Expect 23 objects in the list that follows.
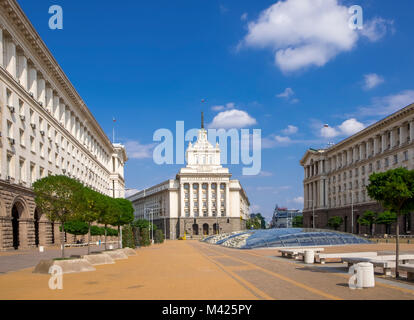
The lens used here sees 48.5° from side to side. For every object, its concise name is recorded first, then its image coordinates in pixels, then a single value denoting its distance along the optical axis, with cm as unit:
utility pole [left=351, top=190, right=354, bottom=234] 9499
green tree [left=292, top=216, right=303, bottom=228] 17650
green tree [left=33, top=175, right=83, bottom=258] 2408
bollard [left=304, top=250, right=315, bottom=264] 2695
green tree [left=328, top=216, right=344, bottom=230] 10525
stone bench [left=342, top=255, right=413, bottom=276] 1870
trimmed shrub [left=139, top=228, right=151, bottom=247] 5999
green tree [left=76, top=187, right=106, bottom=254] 2647
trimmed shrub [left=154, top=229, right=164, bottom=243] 8038
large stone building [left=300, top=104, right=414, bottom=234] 7994
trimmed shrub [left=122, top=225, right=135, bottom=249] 4591
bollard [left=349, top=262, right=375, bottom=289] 1505
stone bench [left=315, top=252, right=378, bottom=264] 2559
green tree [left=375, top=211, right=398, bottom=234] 7456
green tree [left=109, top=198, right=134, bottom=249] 5041
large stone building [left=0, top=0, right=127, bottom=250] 3912
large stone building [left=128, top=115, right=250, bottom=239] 13938
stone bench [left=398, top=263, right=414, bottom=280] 1689
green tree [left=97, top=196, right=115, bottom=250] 3341
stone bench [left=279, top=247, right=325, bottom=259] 3006
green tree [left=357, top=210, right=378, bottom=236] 8374
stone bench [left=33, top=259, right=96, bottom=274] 2061
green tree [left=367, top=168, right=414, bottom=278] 1922
